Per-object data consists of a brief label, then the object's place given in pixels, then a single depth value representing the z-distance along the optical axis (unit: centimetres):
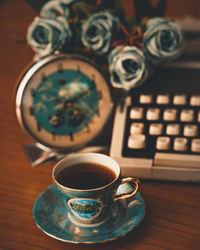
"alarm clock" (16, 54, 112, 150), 72
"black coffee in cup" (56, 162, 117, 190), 56
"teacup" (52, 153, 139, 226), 52
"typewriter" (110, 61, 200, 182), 67
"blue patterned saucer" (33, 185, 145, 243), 51
